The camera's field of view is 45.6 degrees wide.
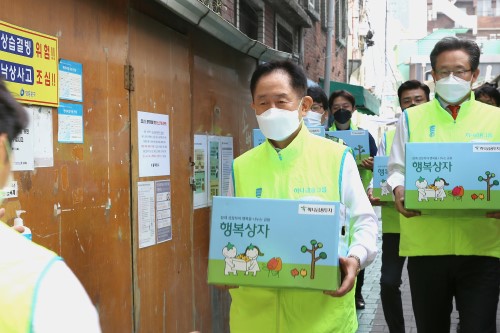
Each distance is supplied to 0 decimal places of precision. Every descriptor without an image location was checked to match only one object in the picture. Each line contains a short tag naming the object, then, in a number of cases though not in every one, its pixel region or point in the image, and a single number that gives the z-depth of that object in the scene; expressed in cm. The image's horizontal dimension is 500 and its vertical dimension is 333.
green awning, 1357
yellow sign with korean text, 267
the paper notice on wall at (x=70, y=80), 307
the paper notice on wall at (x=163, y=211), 414
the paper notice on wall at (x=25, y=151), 273
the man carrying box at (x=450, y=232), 336
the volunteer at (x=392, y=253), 506
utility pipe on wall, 1250
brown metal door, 387
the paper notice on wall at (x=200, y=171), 479
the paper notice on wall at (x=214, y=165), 510
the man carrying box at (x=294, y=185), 257
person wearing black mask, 610
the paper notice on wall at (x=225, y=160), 539
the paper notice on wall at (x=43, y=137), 286
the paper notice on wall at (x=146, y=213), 388
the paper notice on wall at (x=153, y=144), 391
